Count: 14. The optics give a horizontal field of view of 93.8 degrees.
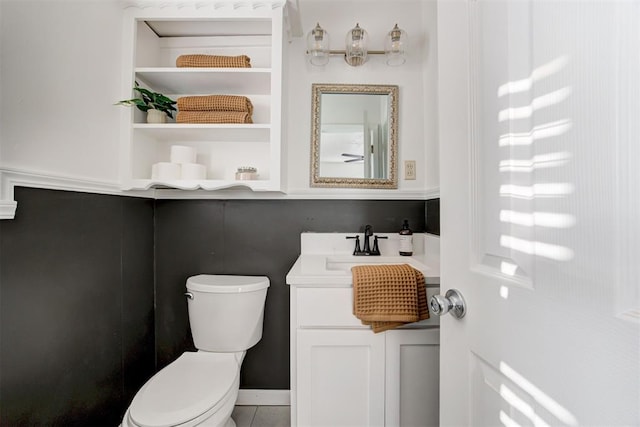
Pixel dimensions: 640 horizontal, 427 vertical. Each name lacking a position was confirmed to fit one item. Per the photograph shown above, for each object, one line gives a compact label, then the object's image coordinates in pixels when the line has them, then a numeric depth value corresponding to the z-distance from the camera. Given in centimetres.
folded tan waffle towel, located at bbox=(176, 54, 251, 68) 149
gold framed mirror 171
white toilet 104
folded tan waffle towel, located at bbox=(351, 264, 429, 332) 115
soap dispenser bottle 166
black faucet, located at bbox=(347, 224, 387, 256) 167
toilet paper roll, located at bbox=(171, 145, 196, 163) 150
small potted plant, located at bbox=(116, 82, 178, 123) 146
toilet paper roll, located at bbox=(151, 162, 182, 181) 146
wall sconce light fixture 161
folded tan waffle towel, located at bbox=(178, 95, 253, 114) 148
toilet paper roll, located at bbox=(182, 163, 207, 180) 148
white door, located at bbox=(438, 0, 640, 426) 35
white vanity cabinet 120
